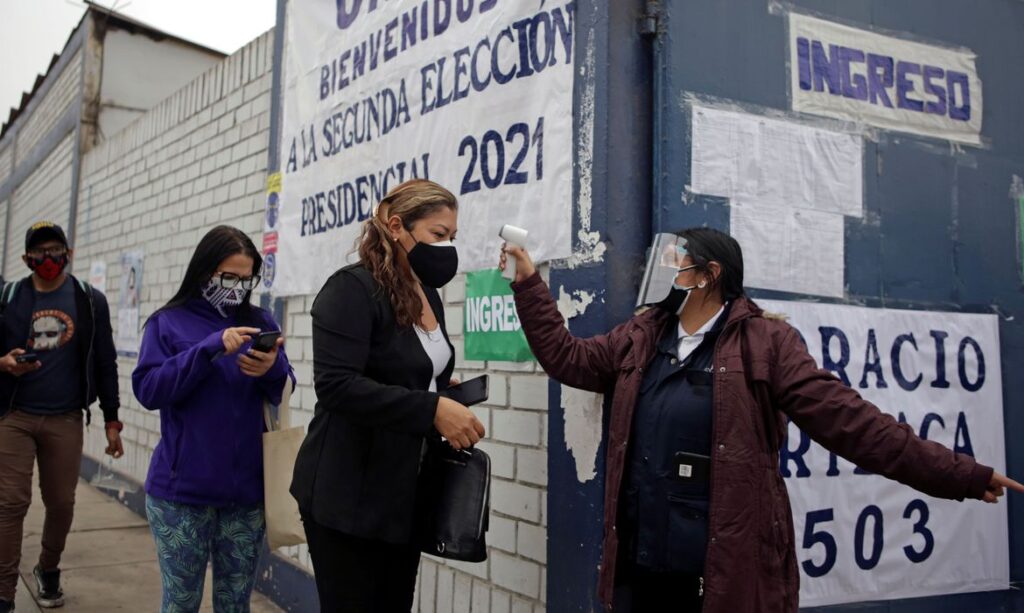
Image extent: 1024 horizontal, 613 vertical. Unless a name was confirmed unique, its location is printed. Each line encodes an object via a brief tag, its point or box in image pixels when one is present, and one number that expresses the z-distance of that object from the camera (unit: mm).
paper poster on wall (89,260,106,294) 9031
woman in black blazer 2166
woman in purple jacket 2791
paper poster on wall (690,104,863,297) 3041
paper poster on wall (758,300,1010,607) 3090
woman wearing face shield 2154
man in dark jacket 4129
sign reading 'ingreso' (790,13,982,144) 3213
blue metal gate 2988
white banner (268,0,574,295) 3180
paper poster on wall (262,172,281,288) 5227
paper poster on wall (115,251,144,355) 7875
